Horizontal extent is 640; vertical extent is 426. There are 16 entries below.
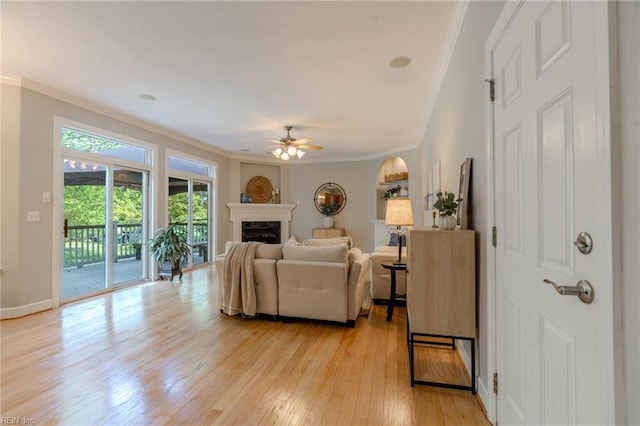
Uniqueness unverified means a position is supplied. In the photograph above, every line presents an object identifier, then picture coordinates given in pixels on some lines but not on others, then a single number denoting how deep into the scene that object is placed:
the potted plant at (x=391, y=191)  7.30
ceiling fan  4.86
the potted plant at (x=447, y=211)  2.13
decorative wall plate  7.88
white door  0.81
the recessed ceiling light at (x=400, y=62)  2.95
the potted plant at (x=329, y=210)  8.02
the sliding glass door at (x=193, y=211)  5.98
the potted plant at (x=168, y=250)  5.08
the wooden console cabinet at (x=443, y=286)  1.94
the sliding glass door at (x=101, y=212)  4.04
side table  3.25
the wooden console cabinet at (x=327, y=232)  7.76
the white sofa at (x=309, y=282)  3.06
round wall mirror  8.02
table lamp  3.34
